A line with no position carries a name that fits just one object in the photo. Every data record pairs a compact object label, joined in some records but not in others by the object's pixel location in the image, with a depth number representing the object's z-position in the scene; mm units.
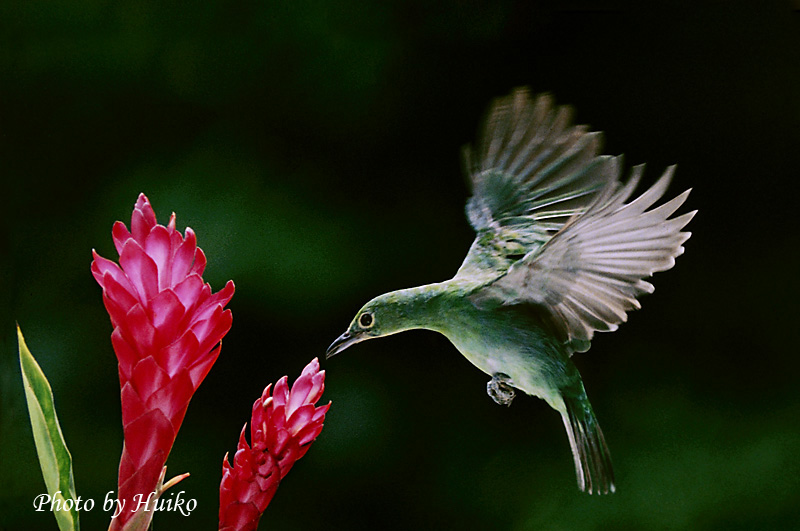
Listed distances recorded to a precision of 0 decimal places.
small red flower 3777
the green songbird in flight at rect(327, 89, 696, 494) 3857
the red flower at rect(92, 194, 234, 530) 3737
